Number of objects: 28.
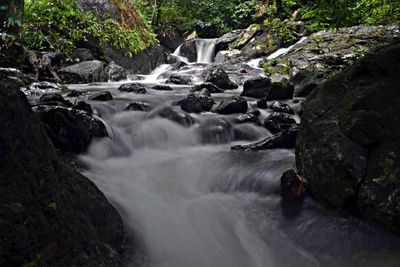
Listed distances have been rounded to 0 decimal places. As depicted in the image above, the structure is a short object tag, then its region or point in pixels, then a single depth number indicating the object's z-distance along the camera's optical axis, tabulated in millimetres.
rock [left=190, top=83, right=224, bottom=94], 9500
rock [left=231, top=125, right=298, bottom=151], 5020
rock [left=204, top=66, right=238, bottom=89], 10477
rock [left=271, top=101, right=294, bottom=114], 7319
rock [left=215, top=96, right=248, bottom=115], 6879
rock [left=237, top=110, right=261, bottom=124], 6387
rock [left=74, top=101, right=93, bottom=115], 5552
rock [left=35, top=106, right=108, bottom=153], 4039
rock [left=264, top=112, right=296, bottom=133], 6168
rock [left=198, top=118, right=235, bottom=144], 5883
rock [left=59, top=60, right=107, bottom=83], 10473
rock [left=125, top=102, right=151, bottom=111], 6875
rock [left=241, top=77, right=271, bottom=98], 8766
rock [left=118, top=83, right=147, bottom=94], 9132
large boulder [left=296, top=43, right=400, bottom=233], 2822
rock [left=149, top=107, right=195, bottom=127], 6332
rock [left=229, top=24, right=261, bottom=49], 16578
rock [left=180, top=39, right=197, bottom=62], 17734
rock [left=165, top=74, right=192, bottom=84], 11645
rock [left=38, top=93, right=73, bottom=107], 4993
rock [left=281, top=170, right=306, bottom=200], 3475
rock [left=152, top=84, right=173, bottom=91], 9891
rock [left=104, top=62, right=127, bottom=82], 11930
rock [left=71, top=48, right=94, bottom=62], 11969
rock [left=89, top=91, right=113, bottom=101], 7504
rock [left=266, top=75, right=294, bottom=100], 8484
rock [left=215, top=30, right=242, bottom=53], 17344
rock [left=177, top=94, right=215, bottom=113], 7027
